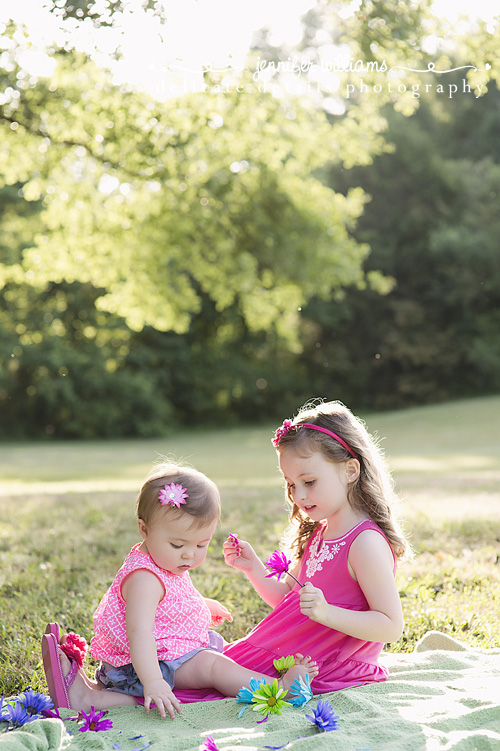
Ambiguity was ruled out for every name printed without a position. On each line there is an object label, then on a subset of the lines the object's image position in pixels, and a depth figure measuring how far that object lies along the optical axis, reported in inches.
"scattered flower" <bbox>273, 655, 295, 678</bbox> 104.1
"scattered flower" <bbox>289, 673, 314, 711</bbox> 97.2
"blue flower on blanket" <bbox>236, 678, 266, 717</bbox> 98.8
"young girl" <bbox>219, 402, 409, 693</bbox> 103.0
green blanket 84.2
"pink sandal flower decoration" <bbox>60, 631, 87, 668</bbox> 103.9
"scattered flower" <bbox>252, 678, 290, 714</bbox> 95.7
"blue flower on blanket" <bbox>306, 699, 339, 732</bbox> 88.4
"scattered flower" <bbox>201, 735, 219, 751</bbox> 83.5
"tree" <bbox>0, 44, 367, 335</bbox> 313.0
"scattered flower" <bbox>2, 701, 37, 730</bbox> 93.5
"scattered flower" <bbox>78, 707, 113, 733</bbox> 94.3
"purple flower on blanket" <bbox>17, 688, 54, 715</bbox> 98.0
